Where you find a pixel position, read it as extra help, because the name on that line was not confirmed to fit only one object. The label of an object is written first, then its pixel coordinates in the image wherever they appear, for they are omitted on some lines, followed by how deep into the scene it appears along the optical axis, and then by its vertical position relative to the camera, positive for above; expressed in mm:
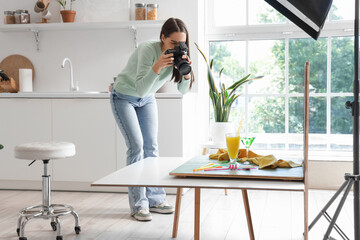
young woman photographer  2738 +57
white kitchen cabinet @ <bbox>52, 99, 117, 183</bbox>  4051 -206
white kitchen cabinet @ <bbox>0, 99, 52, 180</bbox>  4148 -157
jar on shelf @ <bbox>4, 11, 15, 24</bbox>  4672 +920
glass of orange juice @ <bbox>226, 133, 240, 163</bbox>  2002 -137
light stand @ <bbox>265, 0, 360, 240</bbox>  2059 +399
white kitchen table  1646 -253
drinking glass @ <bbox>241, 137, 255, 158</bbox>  2159 -135
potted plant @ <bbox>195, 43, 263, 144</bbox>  3951 +83
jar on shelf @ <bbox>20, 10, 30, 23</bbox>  4633 +914
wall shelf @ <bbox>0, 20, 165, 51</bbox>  4350 +800
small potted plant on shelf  4492 +905
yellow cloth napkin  1924 -207
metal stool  2756 -262
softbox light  2062 +445
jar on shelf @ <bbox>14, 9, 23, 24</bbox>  4645 +933
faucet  4514 +265
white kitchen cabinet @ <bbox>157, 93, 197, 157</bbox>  3922 -120
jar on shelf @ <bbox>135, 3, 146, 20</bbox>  4383 +914
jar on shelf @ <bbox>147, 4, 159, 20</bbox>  4348 +898
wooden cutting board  4750 +471
